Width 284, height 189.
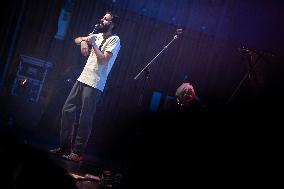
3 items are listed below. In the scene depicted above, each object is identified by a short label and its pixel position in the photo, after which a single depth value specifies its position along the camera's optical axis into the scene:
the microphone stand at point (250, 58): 5.80
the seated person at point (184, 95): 5.80
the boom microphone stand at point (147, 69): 5.33
